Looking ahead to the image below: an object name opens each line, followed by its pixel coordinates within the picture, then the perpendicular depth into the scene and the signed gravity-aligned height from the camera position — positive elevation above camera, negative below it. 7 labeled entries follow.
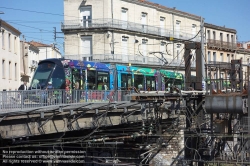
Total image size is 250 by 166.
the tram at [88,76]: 25.20 +0.50
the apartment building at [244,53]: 64.18 +4.45
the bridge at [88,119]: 16.77 -1.64
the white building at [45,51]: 68.69 +5.29
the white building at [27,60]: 58.66 +3.38
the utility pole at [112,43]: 46.78 +4.39
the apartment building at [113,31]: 46.56 +5.88
